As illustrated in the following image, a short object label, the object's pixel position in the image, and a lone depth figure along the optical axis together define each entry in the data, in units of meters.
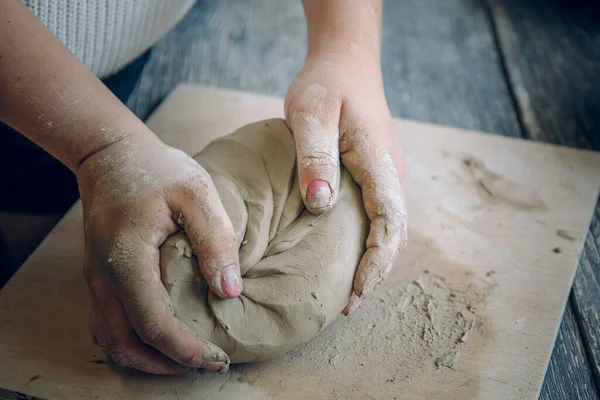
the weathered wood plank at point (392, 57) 0.79
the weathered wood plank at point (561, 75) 0.62
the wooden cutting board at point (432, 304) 0.53
